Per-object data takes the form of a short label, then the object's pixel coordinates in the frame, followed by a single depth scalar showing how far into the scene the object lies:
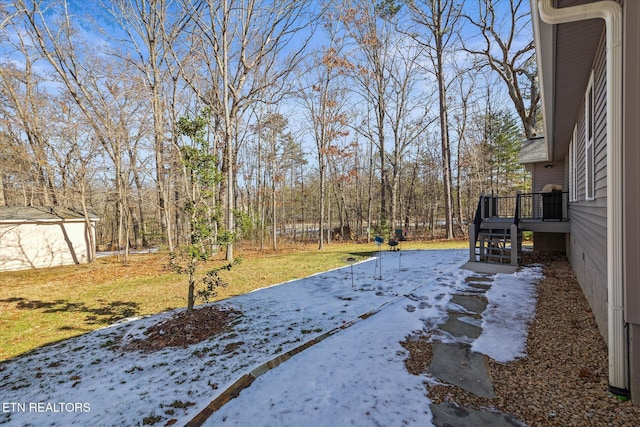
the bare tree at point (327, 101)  14.82
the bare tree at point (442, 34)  15.40
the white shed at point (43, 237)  11.07
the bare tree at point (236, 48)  10.39
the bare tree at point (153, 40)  11.19
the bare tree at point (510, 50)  13.73
